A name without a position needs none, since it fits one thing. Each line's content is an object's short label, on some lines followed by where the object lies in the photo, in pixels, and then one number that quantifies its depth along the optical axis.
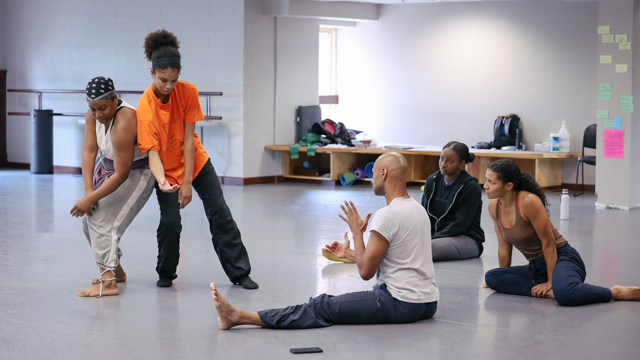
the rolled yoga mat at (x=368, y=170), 10.60
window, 12.44
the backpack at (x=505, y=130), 10.41
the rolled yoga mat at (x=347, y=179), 10.69
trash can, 11.80
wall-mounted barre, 10.47
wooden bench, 9.84
